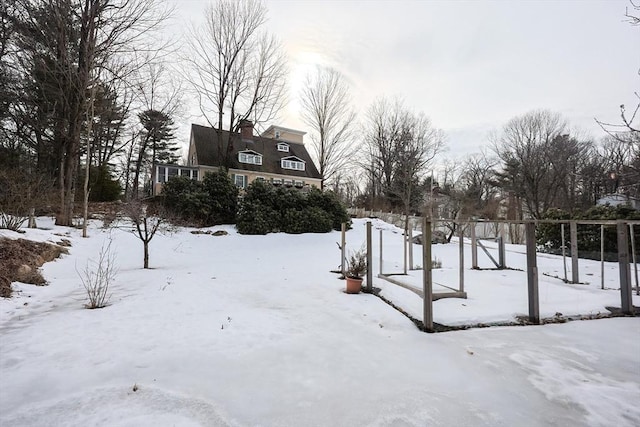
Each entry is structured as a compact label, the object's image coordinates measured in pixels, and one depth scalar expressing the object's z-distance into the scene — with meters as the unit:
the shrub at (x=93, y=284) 5.00
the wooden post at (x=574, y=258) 7.19
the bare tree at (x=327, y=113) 26.86
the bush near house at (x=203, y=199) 16.52
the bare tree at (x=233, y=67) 19.36
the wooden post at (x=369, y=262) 6.45
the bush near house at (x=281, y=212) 16.36
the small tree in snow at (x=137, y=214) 8.78
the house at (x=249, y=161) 24.17
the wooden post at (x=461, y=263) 5.73
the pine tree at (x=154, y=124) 22.80
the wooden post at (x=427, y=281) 4.32
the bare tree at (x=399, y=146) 23.36
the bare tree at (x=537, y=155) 22.34
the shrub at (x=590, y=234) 10.85
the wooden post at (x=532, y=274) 4.57
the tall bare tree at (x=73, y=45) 12.48
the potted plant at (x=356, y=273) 6.41
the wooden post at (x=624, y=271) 5.04
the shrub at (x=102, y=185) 21.66
